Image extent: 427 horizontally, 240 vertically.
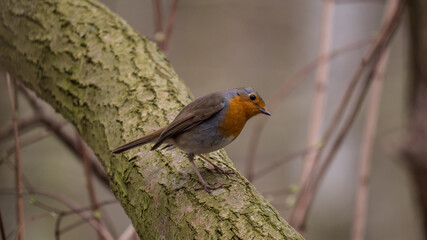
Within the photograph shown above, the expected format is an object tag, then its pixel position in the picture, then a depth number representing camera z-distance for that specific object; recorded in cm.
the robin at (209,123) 474
